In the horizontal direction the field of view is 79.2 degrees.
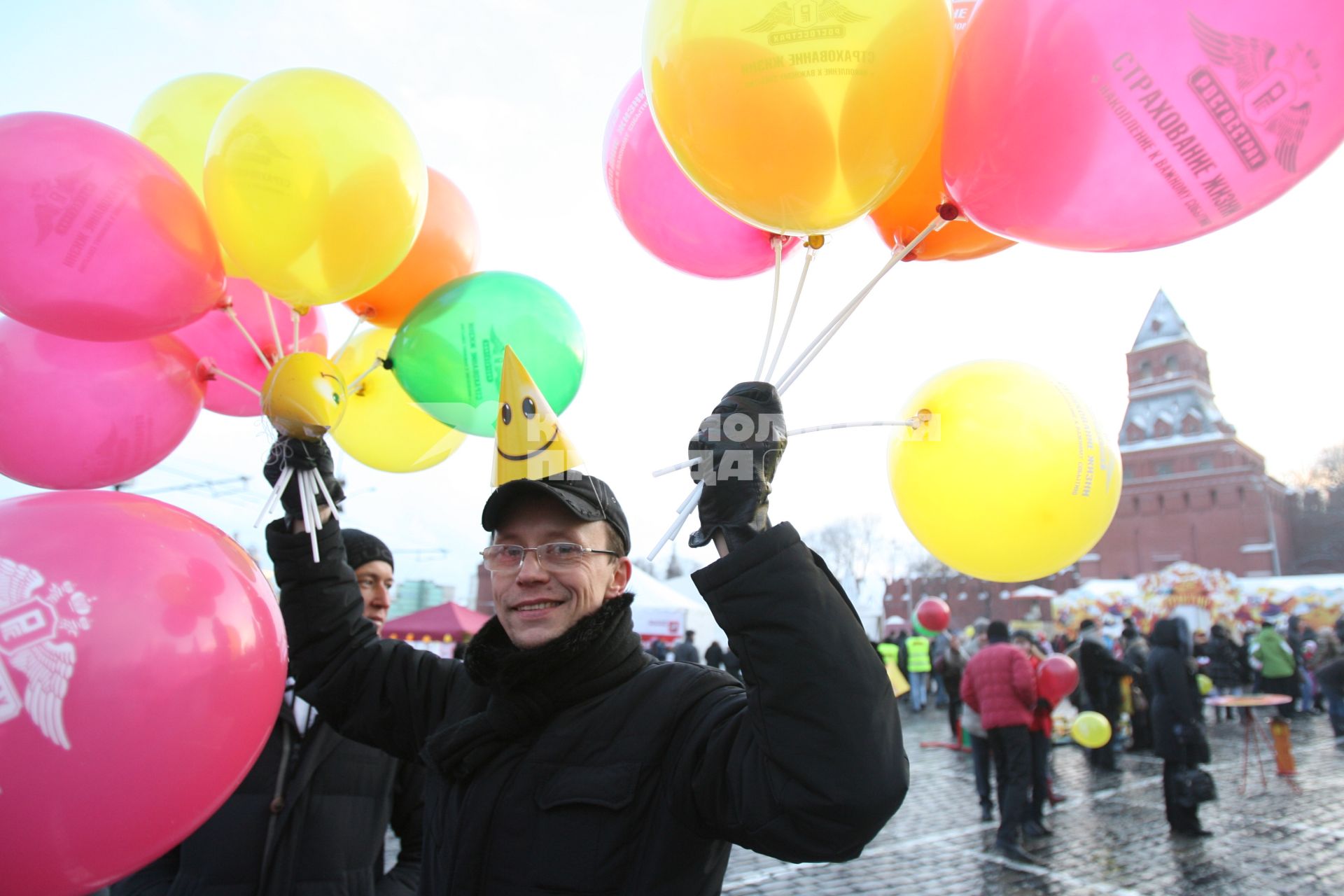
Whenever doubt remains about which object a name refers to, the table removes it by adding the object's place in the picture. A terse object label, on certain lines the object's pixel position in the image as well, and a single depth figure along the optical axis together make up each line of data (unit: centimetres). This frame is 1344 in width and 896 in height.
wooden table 968
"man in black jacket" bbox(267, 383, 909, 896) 132
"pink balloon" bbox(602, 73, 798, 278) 240
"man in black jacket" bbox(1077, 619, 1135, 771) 1037
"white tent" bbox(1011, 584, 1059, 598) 3278
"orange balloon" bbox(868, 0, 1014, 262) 208
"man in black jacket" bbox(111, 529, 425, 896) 248
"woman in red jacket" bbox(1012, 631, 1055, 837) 707
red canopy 1507
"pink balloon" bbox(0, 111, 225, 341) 197
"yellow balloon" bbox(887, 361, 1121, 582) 212
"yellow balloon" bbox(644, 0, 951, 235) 160
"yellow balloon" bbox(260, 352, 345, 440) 218
